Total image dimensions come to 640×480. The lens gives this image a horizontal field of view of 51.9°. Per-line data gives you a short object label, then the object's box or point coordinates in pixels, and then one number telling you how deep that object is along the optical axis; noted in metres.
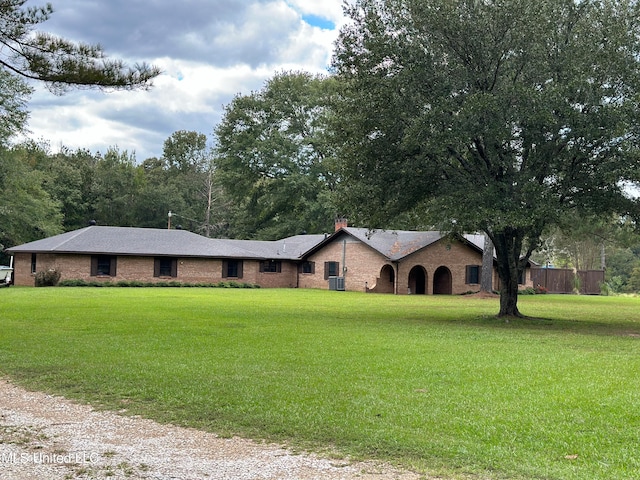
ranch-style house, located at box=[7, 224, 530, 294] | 41.66
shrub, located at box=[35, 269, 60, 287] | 40.22
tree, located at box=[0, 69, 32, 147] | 35.97
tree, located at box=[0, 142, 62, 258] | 46.53
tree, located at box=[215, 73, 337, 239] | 59.94
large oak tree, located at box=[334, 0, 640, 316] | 17.61
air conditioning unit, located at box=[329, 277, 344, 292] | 43.06
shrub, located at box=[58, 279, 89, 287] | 40.56
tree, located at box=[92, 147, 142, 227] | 65.00
